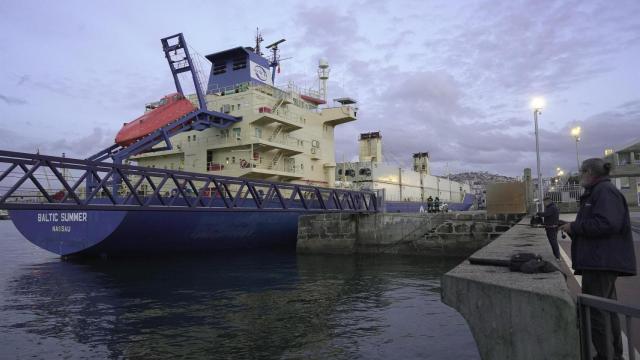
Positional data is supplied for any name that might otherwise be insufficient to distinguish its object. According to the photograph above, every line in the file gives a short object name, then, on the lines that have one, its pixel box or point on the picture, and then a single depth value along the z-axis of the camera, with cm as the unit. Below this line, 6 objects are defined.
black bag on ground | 422
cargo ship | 1834
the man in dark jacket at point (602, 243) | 367
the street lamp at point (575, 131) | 2520
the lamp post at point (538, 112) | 2031
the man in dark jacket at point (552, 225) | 1039
